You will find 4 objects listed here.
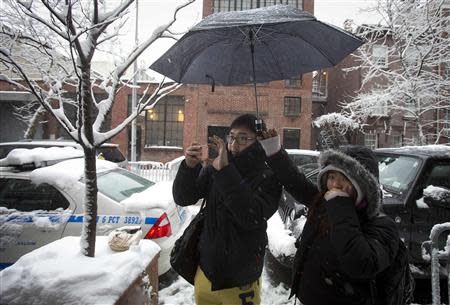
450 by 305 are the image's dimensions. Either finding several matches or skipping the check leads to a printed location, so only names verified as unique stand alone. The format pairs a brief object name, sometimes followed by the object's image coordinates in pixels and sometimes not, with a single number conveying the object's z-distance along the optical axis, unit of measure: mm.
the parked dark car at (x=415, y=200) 3943
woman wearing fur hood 1464
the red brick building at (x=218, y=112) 21562
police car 3873
